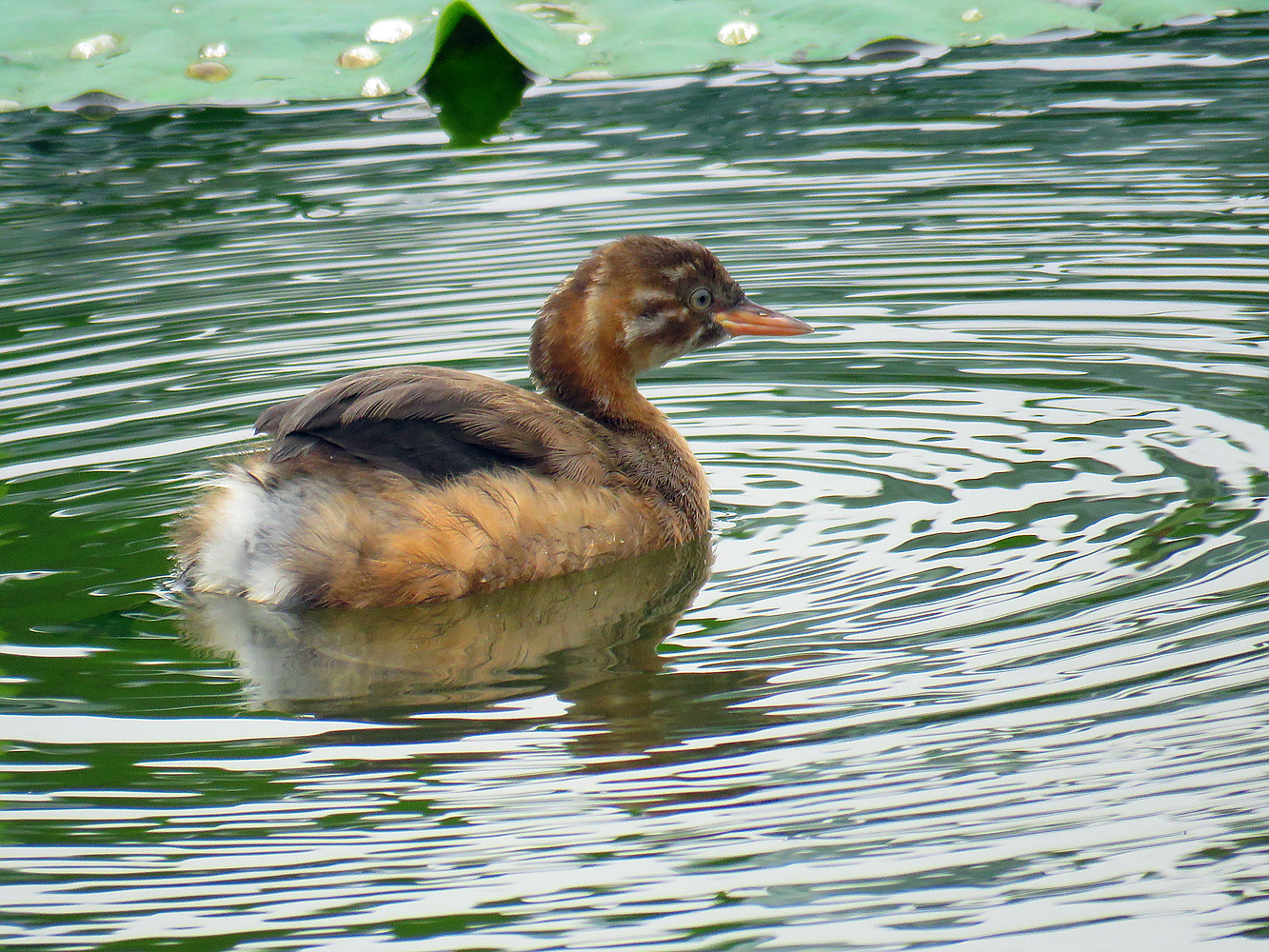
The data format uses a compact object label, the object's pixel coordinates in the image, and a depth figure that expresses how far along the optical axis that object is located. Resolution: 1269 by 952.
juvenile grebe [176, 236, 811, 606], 5.17
